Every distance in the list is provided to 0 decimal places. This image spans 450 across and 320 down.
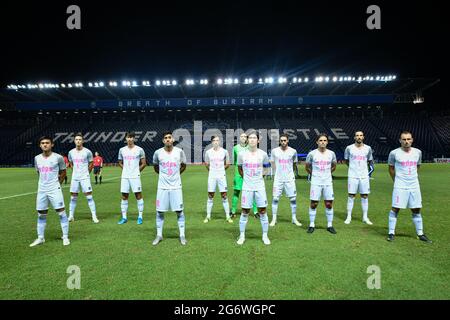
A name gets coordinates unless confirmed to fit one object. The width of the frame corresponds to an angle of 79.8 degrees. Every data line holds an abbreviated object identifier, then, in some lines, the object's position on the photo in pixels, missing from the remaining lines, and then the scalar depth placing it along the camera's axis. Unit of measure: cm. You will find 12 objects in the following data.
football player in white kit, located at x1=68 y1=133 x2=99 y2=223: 835
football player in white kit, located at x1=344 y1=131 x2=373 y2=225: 786
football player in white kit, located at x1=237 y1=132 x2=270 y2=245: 606
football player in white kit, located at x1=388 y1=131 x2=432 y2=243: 619
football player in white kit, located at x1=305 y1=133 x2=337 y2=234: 700
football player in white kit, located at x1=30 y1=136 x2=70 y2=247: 616
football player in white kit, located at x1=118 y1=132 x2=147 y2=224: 810
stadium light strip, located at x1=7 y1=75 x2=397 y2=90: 3847
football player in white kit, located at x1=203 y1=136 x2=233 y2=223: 838
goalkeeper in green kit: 835
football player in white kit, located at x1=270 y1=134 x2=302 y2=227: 773
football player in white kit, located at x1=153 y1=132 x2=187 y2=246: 614
